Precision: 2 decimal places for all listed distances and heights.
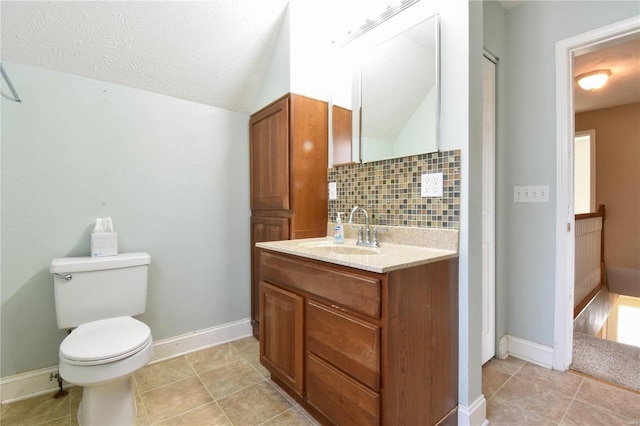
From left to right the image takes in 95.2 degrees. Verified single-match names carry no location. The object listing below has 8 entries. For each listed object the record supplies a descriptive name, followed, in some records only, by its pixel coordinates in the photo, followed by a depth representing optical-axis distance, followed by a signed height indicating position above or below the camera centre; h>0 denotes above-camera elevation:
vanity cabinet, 1.08 -0.56
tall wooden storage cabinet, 2.01 +0.30
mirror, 1.50 +0.67
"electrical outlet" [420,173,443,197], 1.45 +0.12
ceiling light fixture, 2.75 +1.21
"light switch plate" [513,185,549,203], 1.94 +0.09
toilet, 1.28 -0.62
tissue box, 1.74 -0.19
